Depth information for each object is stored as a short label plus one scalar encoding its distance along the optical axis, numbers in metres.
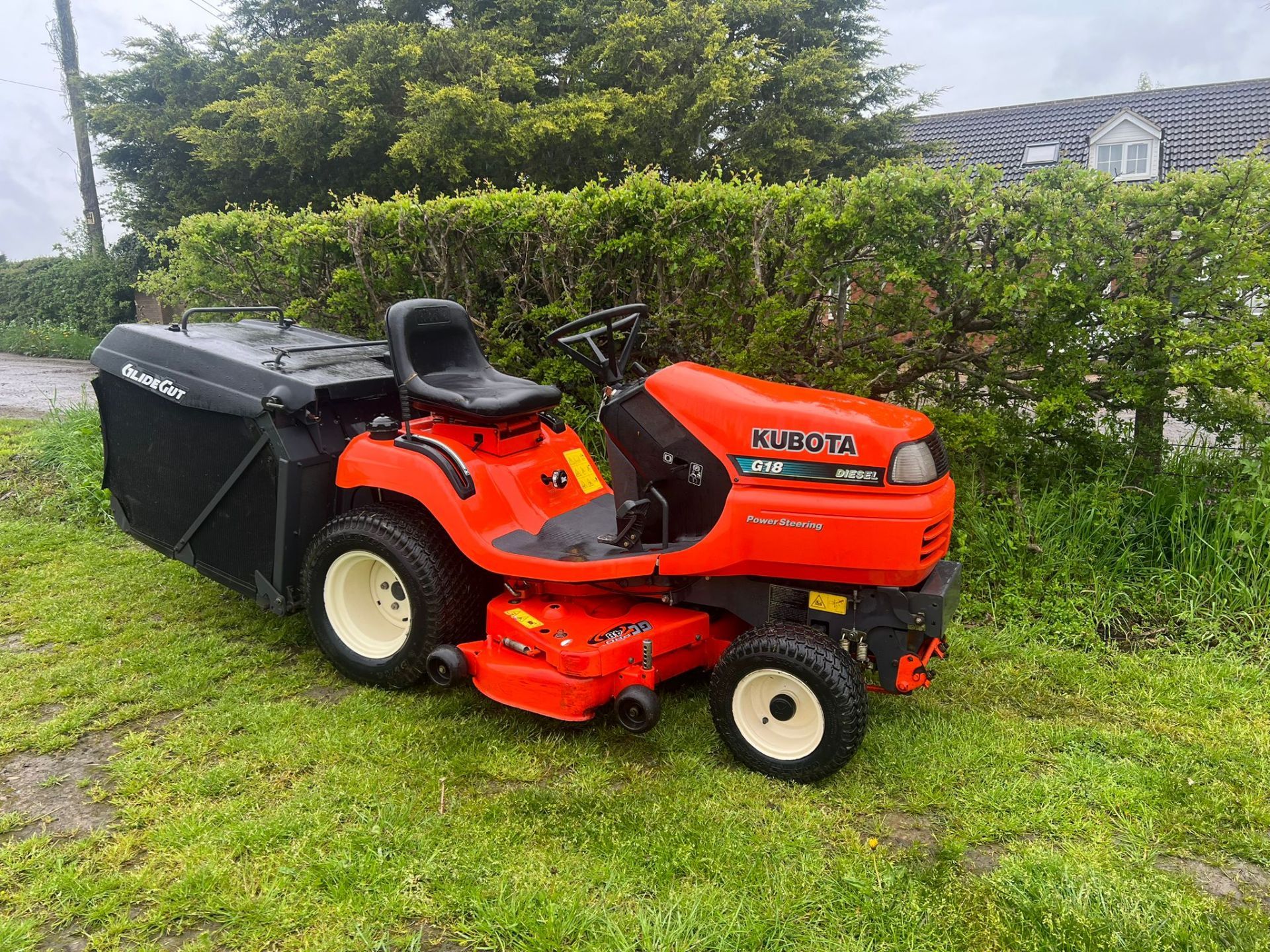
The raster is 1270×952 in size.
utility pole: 19.12
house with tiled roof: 21.55
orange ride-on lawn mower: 2.87
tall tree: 14.15
